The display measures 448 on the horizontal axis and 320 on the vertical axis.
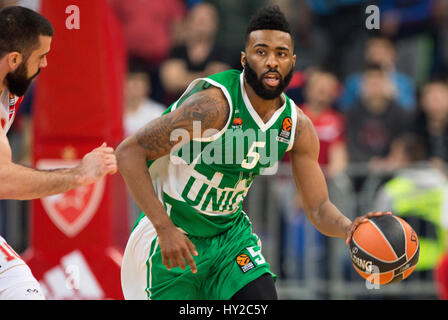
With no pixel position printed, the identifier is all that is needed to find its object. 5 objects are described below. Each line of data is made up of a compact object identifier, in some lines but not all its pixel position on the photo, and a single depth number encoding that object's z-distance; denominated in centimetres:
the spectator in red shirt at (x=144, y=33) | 1892
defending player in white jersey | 771
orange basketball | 867
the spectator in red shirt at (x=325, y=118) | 1762
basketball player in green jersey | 874
